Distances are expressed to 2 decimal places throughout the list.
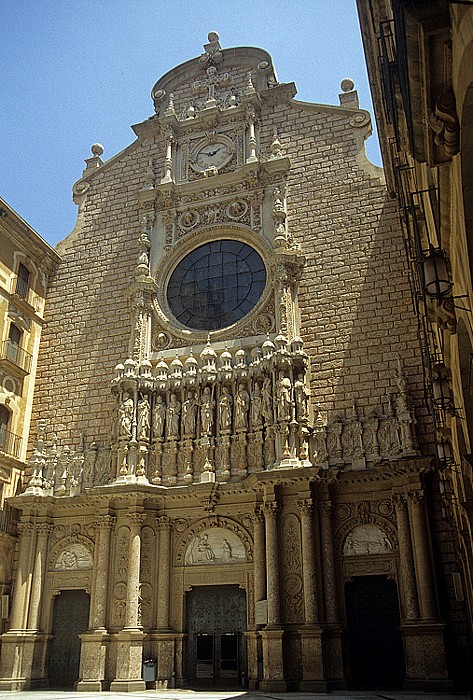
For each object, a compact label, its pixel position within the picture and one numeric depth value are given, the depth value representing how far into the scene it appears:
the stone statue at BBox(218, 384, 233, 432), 17.25
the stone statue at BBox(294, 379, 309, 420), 16.69
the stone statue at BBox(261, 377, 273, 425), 16.91
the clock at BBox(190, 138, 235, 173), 21.12
